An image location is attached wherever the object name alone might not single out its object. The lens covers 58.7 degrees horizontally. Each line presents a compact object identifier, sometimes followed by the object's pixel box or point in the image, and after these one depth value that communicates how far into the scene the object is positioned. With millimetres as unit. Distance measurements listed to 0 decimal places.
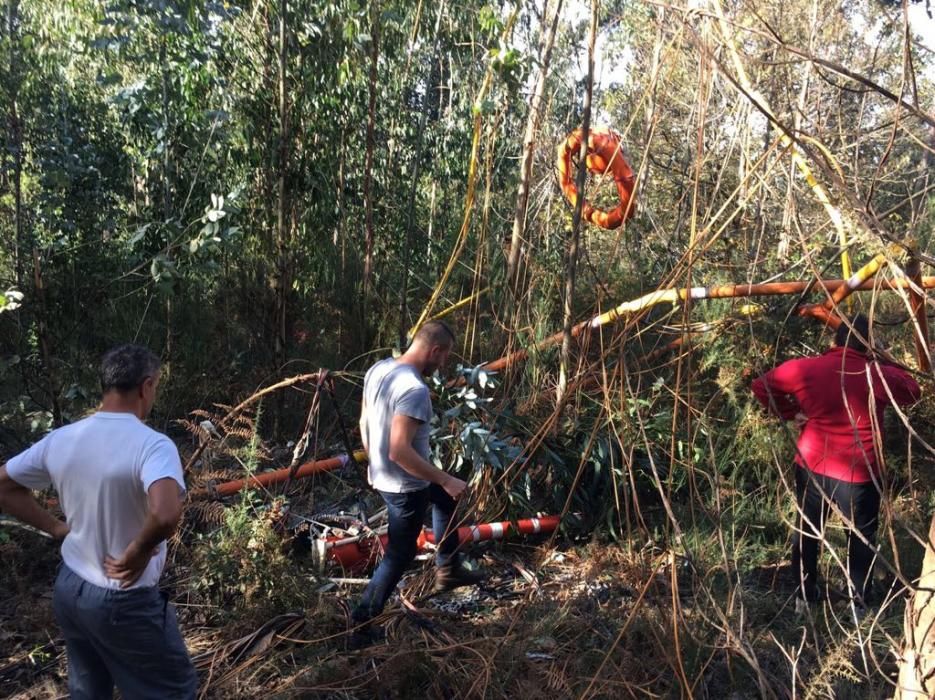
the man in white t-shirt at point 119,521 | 2457
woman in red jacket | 3939
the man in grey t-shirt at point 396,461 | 3600
